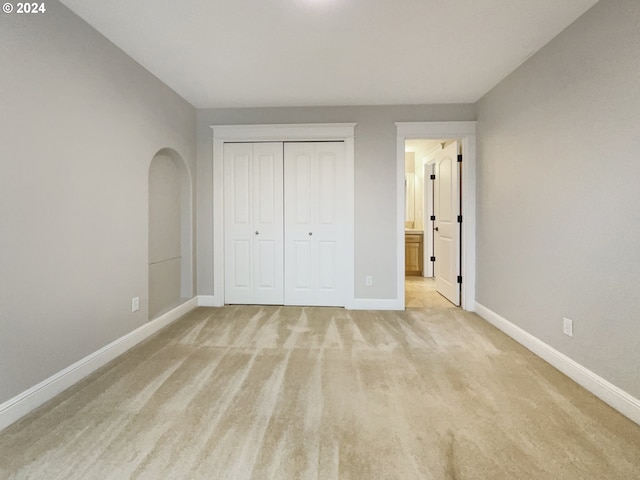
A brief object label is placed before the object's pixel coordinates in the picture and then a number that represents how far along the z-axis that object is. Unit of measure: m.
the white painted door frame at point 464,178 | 3.57
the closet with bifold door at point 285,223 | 3.74
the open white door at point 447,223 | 3.77
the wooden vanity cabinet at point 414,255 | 6.05
